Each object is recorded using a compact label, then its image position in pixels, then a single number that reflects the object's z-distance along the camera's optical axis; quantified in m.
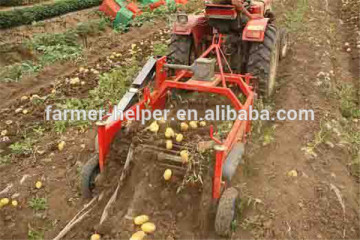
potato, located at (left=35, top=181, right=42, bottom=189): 5.33
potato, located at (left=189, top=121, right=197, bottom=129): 5.15
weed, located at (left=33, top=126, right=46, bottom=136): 6.58
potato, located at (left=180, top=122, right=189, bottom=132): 5.06
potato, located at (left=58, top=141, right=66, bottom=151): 6.04
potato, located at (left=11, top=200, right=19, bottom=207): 5.05
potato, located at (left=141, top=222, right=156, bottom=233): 4.06
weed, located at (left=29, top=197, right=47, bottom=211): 5.04
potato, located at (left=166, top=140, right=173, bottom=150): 4.62
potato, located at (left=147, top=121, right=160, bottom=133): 4.88
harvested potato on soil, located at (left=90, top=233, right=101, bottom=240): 4.07
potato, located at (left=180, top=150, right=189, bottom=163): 4.41
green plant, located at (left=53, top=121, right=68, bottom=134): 6.56
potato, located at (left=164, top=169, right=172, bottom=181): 4.41
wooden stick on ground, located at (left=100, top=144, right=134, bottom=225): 4.31
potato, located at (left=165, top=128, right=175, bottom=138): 4.78
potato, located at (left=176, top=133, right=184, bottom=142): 4.74
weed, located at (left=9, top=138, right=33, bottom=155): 6.12
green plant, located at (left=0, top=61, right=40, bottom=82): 8.81
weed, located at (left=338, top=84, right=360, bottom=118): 6.99
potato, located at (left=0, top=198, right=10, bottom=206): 5.09
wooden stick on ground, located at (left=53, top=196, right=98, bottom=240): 4.29
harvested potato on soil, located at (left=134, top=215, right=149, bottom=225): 4.13
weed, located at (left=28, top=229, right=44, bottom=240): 4.63
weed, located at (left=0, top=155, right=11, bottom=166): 5.94
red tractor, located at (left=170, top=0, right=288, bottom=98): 6.12
